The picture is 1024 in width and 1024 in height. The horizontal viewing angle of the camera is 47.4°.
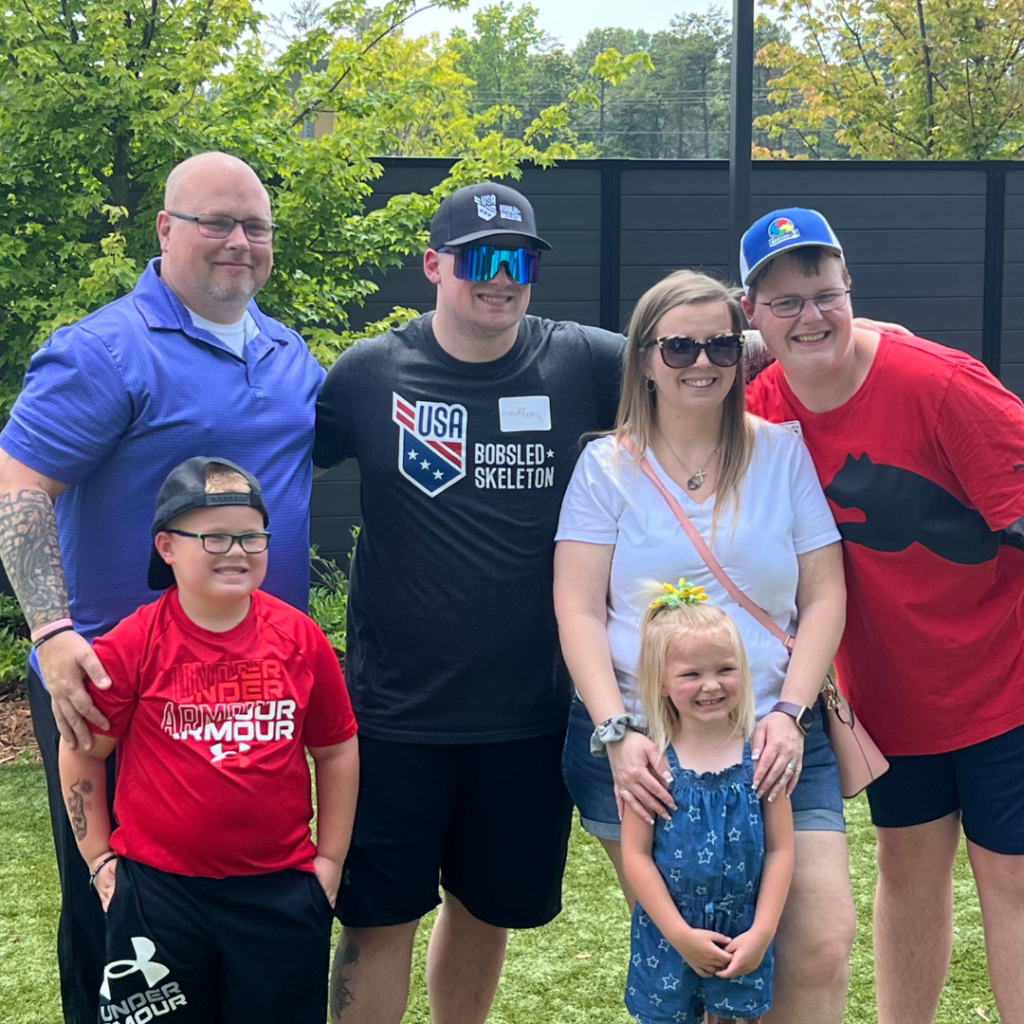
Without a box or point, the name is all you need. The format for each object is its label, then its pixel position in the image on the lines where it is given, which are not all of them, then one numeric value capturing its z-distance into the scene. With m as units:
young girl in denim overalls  2.34
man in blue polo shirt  2.53
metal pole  6.23
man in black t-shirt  2.78
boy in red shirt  2.33
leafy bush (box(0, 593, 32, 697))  6.51
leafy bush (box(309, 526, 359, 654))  7.17
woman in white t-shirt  2.42
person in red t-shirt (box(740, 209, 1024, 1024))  2.62
